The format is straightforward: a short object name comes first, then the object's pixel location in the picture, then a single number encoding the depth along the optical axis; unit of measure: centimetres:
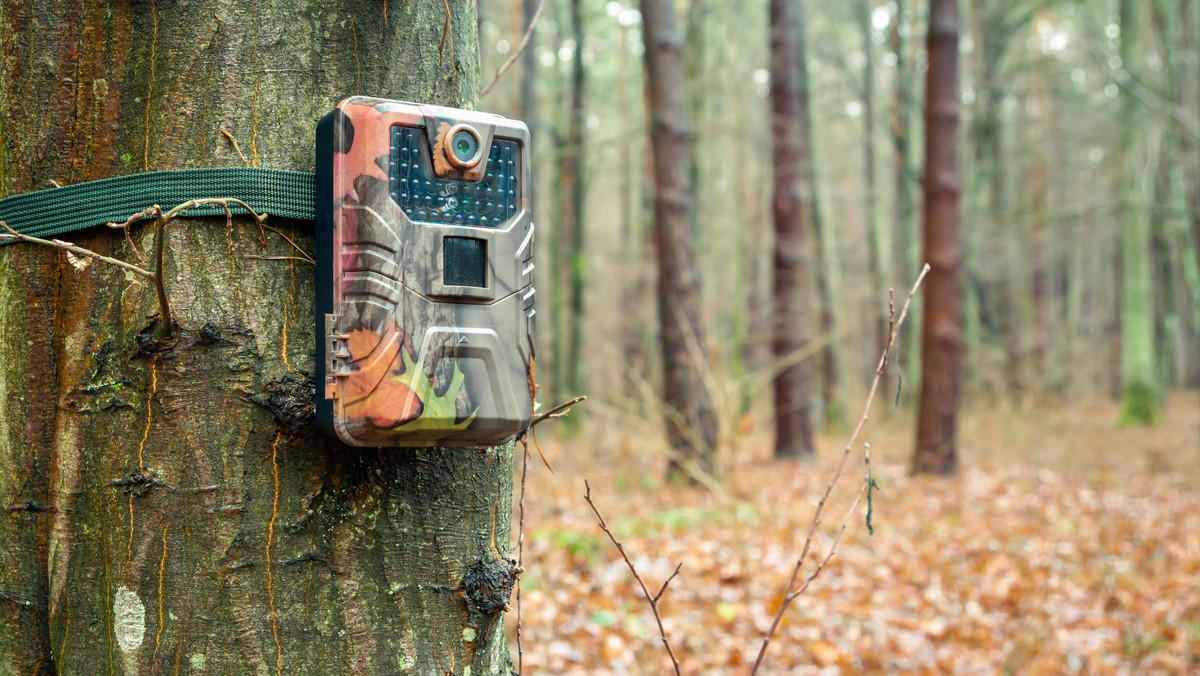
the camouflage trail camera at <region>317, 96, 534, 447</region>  107
